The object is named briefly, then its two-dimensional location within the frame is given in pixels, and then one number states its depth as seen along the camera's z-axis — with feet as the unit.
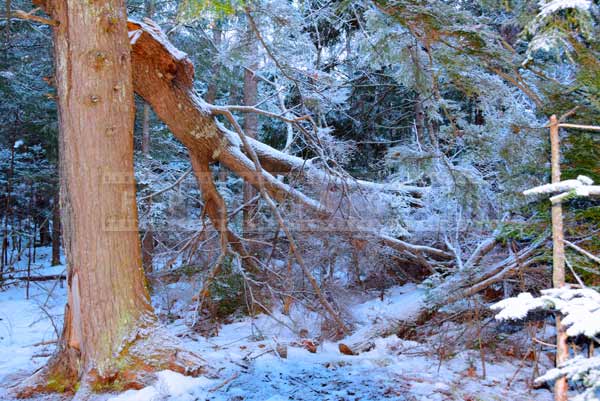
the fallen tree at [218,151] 14.64
